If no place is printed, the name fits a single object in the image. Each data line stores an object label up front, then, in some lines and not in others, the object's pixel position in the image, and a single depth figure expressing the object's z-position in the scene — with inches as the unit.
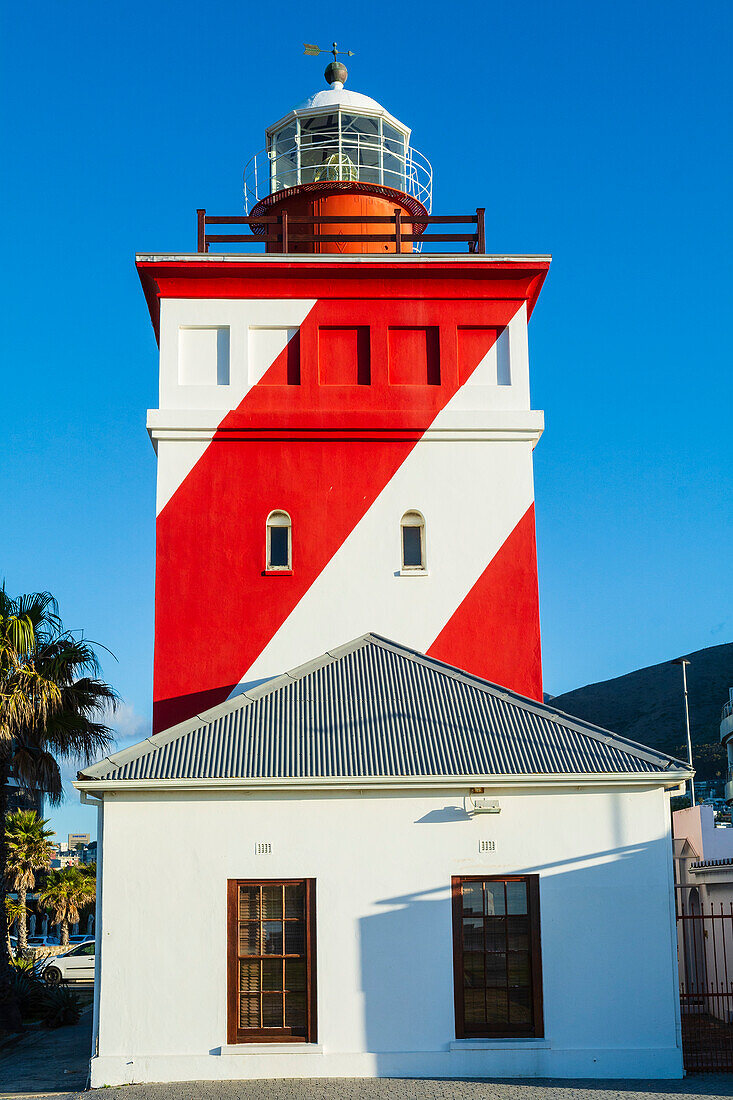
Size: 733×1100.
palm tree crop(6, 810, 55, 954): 1550.2
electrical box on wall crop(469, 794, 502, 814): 530.3
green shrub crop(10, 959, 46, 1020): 806.5
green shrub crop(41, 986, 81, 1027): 786.8
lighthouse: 515.5
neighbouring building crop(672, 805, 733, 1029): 701.3
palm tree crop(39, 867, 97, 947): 1769.2
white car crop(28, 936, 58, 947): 2053.0
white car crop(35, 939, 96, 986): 1208.7
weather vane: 949.8
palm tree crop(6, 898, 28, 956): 1553.2
